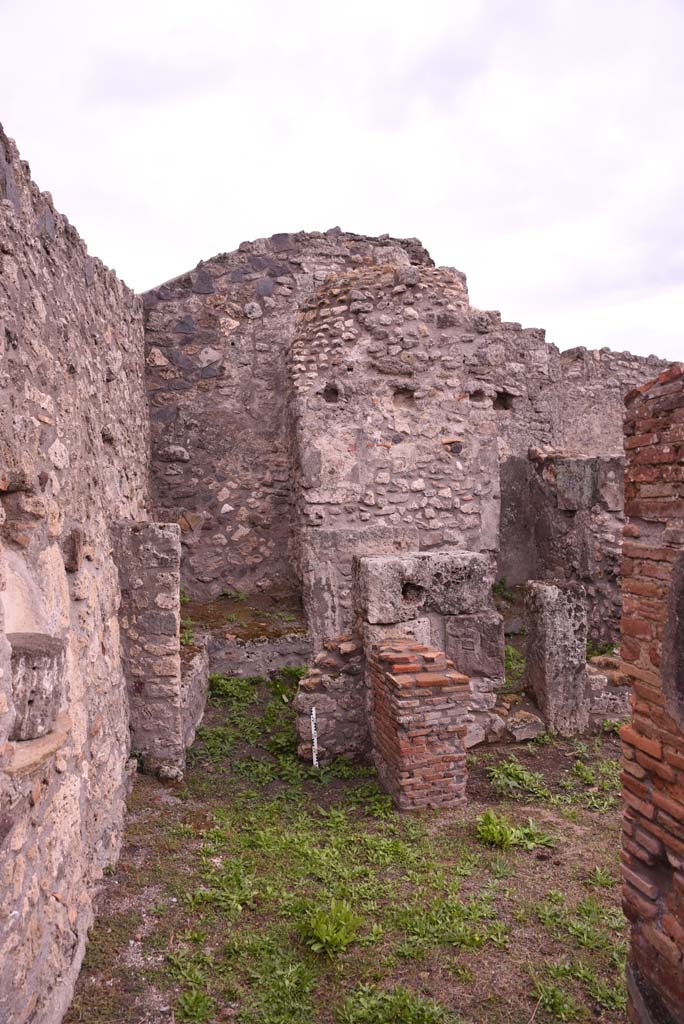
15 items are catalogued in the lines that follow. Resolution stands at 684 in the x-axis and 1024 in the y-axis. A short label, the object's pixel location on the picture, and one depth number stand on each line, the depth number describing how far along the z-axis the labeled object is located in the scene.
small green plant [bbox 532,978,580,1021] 3.07
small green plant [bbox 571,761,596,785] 5.73
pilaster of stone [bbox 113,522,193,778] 5.39
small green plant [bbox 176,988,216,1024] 3.07
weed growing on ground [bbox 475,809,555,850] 4.60
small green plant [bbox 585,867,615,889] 4.16
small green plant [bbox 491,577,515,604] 10.81
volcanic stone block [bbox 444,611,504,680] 6.44
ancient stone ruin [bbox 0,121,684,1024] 2.85
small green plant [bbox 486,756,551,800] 5.49
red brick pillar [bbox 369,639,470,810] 5.04
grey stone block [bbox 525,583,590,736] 6.86
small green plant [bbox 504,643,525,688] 8.09
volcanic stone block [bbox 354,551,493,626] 6.07
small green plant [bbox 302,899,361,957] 3.46
